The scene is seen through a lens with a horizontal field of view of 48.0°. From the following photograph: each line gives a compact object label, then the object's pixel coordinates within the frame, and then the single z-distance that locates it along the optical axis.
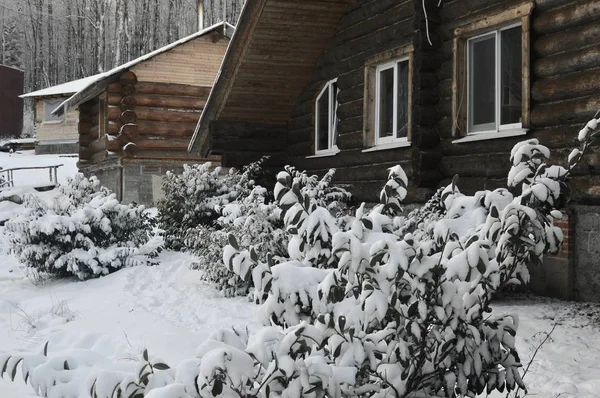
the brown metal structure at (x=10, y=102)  53.00
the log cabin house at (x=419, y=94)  7.79
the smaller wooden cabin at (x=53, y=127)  39.91
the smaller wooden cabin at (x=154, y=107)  21.39
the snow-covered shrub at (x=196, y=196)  13.04
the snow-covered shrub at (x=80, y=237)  11.19
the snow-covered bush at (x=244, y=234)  9.00
